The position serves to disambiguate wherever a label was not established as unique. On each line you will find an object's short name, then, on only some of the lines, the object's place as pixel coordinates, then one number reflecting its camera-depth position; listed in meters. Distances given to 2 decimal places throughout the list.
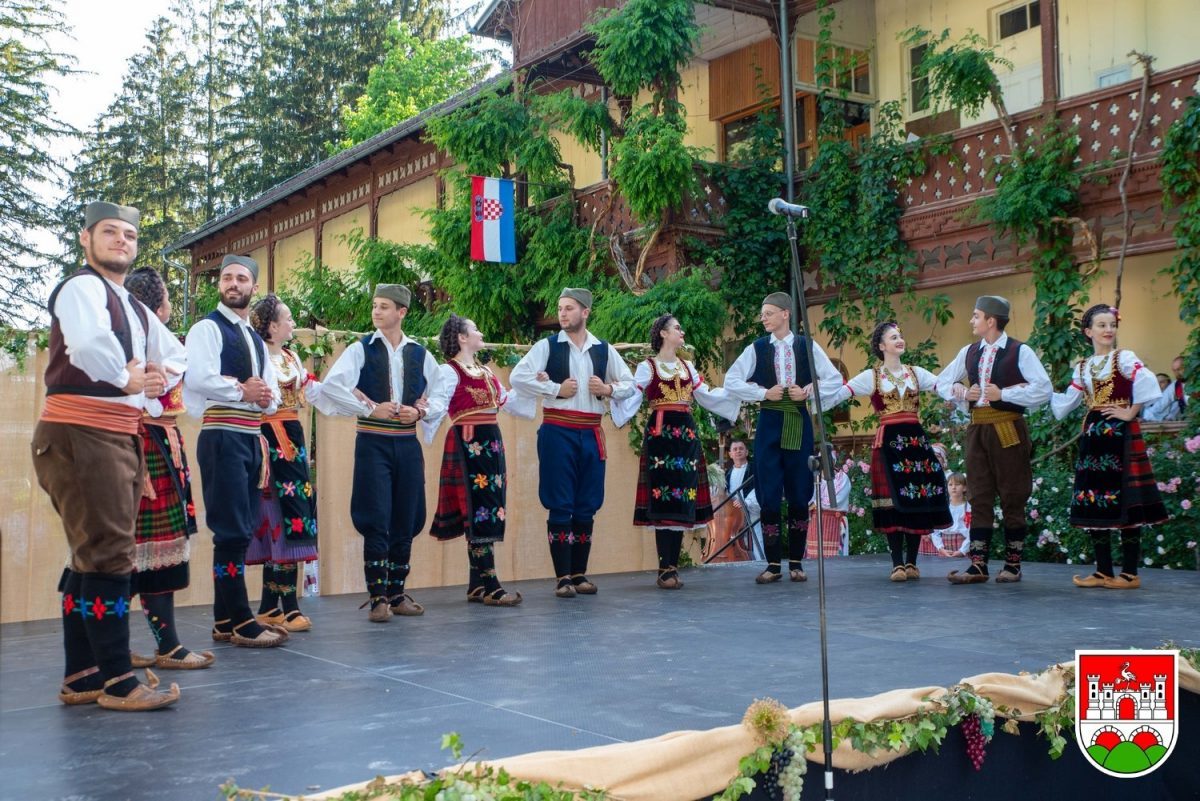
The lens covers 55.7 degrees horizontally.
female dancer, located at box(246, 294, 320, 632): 5.30
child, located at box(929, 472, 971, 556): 9.59
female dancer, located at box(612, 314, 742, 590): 6.90
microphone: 3.11
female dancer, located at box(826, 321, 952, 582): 7.02
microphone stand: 2.68
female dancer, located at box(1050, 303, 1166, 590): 6.41
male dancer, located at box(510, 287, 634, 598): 6.46
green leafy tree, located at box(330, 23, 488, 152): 29.27
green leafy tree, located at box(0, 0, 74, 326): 27.33
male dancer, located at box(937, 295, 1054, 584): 6.66
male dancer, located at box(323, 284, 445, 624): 5.55
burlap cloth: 2.40
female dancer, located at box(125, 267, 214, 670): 4.13
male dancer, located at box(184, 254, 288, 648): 4.64
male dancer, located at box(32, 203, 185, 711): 3.54
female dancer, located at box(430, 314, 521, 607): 6.10
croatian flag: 13.95
